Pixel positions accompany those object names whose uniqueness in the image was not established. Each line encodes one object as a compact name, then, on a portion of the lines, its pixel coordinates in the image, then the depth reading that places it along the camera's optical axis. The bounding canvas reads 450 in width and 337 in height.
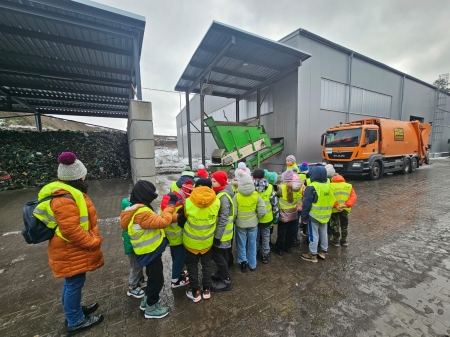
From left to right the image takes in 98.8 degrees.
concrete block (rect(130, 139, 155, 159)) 5.28
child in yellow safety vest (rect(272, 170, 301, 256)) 3.12
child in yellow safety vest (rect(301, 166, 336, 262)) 2.95
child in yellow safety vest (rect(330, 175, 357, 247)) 3.27
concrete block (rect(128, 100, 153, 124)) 5.13
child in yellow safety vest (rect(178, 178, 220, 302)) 2.16
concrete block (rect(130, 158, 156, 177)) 5.38
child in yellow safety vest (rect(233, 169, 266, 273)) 2.67
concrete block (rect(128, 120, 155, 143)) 5.17
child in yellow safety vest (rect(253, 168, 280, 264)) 2.96
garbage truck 8.81
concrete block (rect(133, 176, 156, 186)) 5.44
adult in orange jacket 1.68
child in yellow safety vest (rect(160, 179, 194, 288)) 2.30
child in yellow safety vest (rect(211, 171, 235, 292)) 2.36
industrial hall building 8.51
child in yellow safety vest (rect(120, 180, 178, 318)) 1.88
